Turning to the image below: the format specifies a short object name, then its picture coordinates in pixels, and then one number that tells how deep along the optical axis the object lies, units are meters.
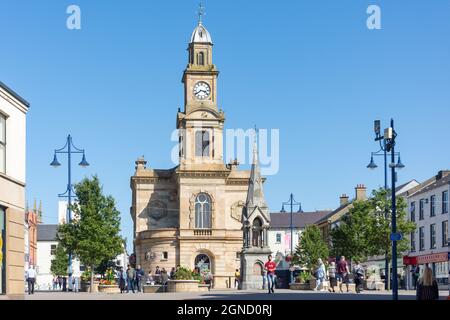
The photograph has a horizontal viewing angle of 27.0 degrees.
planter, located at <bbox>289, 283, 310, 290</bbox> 50.31
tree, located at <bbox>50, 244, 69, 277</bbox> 122.81
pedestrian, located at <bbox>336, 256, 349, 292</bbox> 43.41
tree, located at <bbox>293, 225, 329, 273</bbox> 89.69
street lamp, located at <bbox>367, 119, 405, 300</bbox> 33.94
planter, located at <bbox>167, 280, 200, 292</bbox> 47.66
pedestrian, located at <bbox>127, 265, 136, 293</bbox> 50.81
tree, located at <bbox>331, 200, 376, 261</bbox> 62.75
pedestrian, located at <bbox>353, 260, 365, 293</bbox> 41.62
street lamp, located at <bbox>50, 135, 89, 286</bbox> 57.06
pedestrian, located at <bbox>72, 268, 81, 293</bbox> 65.26
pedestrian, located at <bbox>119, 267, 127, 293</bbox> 52.01
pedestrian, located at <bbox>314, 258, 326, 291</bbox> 45.19
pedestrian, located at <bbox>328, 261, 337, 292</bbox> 43.41
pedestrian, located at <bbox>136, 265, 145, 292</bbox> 52.47
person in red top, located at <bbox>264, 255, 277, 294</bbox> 40.77
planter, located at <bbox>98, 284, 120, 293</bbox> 52.38
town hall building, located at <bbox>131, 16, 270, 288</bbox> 87.50
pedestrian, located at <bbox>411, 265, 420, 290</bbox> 62.24
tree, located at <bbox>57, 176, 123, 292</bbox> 63.12
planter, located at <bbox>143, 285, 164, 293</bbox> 51.42
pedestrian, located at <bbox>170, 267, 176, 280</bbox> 52.49
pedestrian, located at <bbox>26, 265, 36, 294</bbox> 47.88
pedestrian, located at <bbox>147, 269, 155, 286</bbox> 58.53
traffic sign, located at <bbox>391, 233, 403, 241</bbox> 34.59
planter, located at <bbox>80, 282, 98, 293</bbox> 57.75
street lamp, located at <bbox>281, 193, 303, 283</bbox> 77.62
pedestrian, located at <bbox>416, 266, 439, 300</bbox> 24.72
